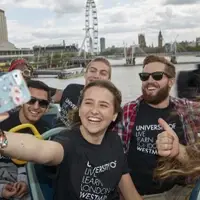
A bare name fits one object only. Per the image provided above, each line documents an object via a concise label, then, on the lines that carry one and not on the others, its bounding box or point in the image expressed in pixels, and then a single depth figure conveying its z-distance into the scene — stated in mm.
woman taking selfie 1231
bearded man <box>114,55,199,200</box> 1867
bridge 54175
